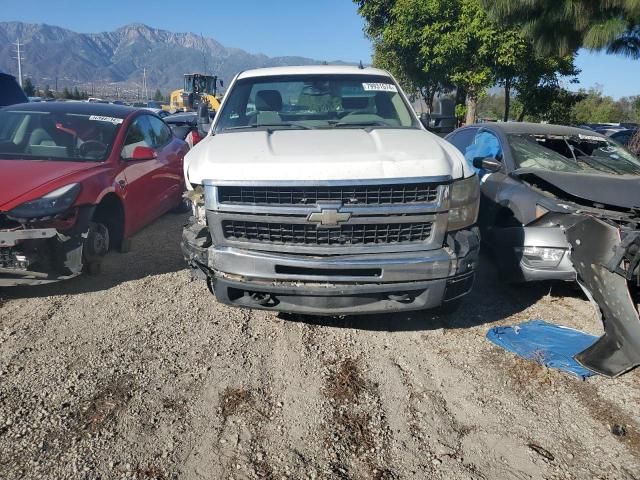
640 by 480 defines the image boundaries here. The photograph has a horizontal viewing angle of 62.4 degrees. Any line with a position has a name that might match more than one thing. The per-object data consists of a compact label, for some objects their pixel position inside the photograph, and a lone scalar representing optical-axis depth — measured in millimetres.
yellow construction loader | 33969
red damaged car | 4316
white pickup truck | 3551
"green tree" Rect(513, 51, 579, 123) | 17686
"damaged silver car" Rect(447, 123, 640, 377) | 3510
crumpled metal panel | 3457
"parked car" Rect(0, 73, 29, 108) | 9953
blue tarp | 3768
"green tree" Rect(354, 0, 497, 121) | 17688
